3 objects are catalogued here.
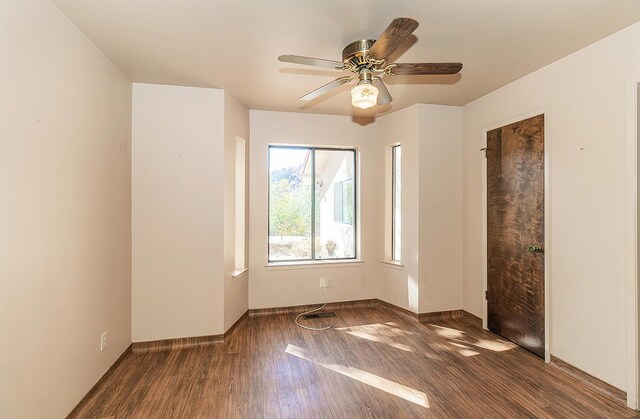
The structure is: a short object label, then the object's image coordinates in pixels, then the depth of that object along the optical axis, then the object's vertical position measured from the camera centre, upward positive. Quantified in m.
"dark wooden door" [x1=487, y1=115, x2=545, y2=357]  2.65 -0.22
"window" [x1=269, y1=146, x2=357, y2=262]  3.96 +0.09
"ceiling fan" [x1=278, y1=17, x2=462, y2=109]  1.74 +0.93
